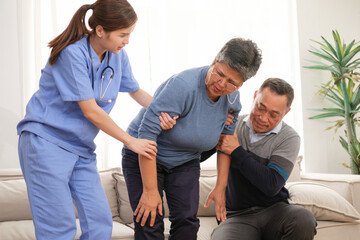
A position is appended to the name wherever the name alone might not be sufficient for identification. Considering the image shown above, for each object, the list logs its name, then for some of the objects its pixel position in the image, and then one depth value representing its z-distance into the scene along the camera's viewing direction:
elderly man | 1.97
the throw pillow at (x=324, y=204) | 2.37
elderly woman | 1.62
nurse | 1.50
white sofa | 2.32
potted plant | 3.85
